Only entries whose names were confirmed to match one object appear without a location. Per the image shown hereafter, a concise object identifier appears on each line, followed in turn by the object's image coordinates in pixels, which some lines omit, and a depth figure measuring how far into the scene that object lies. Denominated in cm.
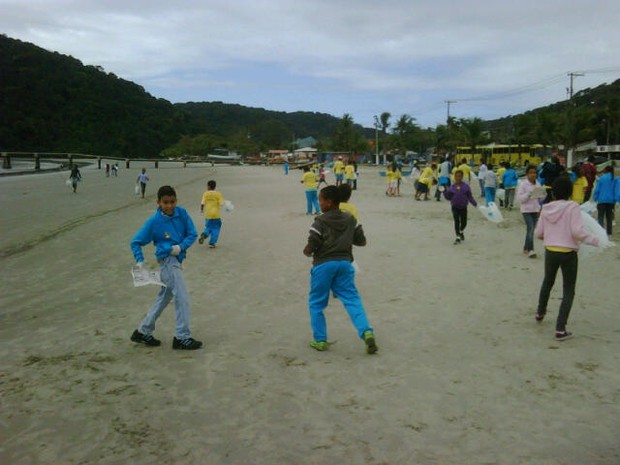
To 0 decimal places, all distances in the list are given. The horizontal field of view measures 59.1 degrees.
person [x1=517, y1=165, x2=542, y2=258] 945
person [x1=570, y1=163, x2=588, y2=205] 1222
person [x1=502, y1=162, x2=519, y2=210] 1672
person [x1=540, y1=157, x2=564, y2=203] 1180
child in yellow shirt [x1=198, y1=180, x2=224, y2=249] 1098
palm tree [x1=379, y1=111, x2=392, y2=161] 9112
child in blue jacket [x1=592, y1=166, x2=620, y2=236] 1158
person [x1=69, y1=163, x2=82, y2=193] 2867
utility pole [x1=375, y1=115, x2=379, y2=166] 9026
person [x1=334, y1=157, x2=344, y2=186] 2669
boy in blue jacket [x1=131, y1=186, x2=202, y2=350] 510
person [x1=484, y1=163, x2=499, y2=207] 1744
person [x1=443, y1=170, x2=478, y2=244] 1095
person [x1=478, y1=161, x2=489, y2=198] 2181
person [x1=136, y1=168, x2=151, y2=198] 2631
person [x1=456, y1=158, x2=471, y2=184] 1914
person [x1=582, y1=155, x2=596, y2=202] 1450
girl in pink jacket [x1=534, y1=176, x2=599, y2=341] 533
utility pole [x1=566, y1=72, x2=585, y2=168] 5253
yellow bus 5566
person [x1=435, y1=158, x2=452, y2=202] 2059
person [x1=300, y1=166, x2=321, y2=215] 1614
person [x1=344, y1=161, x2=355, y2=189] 2572
